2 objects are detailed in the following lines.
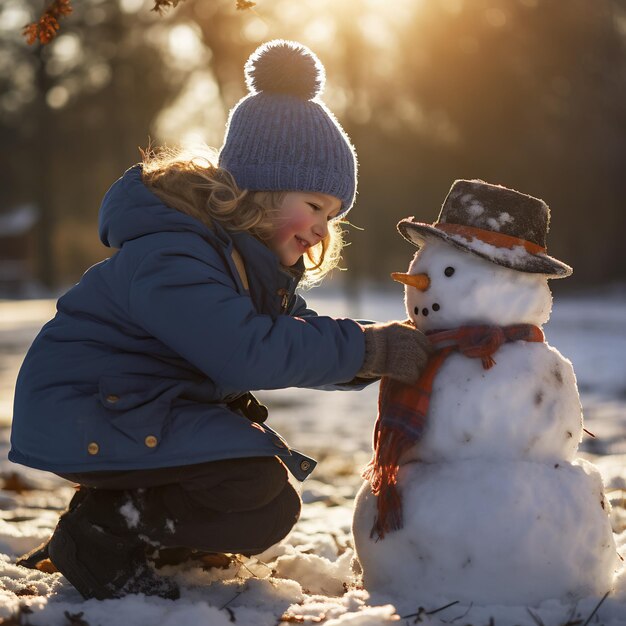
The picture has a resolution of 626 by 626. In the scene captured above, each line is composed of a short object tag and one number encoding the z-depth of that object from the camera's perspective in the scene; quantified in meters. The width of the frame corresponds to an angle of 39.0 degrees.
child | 2.42
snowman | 2.27
